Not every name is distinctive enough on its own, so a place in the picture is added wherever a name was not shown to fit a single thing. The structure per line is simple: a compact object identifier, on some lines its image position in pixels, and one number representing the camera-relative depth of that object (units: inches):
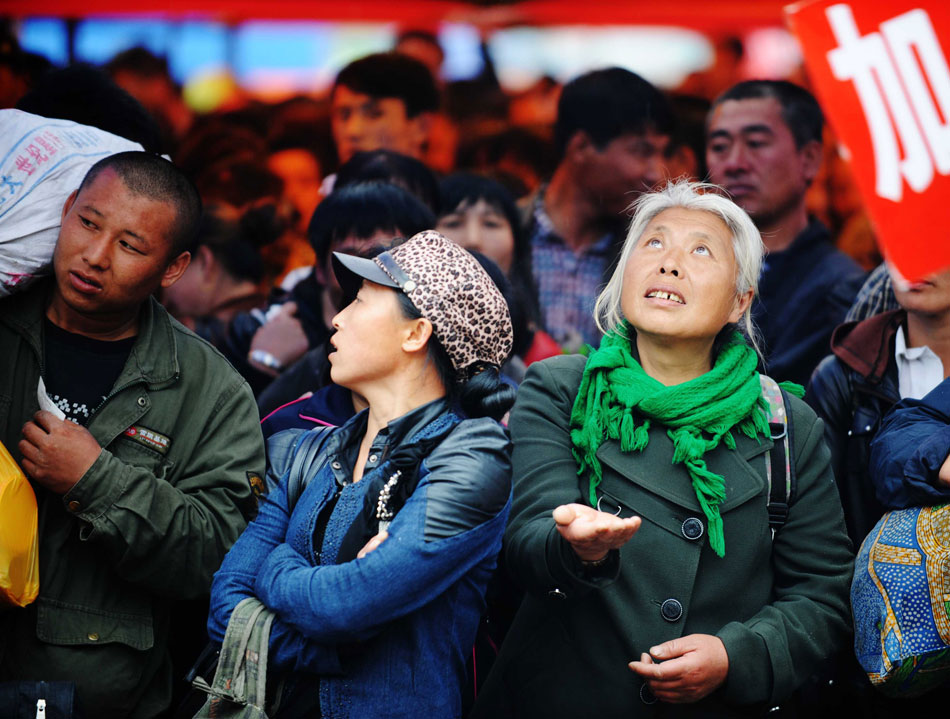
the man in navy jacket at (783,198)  367.9
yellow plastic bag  223.3
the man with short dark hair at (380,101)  451.8
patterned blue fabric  231.3
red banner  216.7
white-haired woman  228.8
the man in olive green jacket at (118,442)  241.9
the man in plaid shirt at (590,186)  410.3
